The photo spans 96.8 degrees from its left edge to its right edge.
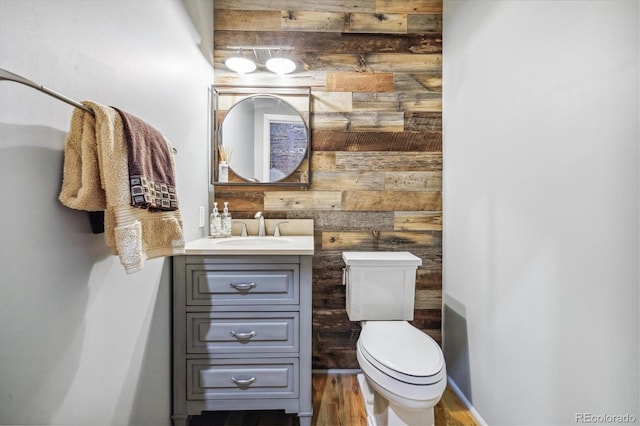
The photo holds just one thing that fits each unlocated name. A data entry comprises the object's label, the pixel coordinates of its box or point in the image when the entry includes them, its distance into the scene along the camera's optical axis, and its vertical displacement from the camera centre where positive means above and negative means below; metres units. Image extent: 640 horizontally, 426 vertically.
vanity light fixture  1.87 +1.01
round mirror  1.94 +0.49
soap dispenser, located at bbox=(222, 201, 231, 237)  1.85 -0.07
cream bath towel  0.75 +0.08
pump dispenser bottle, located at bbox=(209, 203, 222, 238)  1.83 -0.08
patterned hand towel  0.80 +0.14
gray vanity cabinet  1.35 -0.55
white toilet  1.14 -0.62
